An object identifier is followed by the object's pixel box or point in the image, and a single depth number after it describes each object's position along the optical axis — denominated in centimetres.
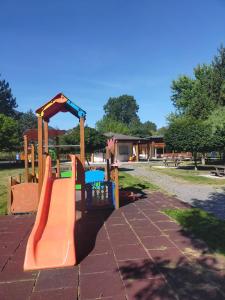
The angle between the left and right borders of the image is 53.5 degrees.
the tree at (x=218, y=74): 2699
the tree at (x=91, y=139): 2753
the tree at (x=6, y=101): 5608
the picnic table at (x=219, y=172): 1331
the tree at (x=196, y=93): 2829
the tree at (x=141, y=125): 6030
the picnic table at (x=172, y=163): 2120
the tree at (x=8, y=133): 2216
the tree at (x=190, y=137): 1752
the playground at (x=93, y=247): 278
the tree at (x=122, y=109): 10083
